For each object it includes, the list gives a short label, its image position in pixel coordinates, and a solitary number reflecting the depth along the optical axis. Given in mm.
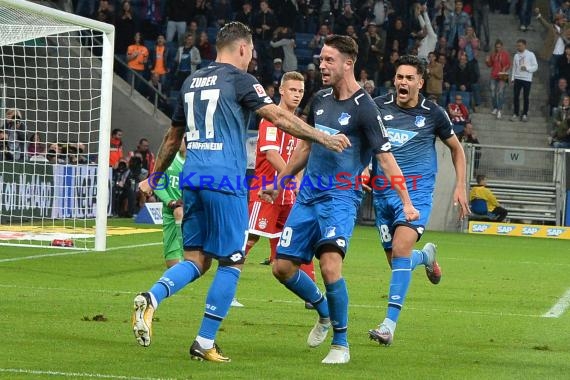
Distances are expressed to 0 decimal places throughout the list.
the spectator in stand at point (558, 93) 31344
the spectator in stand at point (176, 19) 31656
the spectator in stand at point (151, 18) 32094
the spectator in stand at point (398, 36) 31500
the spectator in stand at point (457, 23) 32188
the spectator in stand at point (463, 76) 31672
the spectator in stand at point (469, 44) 32031
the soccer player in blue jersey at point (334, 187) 8383
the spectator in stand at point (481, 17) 34219
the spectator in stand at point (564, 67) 31734
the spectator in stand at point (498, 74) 31922
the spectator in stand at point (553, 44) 32281
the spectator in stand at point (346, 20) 31594
